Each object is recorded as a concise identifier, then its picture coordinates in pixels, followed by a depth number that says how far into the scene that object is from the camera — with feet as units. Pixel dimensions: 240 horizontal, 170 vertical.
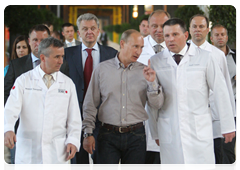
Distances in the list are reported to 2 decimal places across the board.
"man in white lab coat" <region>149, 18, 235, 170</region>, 16.41
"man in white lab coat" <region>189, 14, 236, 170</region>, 20.10
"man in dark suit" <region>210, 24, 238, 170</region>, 22.74
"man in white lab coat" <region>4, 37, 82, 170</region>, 14.58
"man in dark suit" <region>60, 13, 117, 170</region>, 20.24
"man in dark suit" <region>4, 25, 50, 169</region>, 19.17
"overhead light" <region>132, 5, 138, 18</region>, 101.16
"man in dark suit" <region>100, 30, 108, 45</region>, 133.85
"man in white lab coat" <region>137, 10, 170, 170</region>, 21.58
